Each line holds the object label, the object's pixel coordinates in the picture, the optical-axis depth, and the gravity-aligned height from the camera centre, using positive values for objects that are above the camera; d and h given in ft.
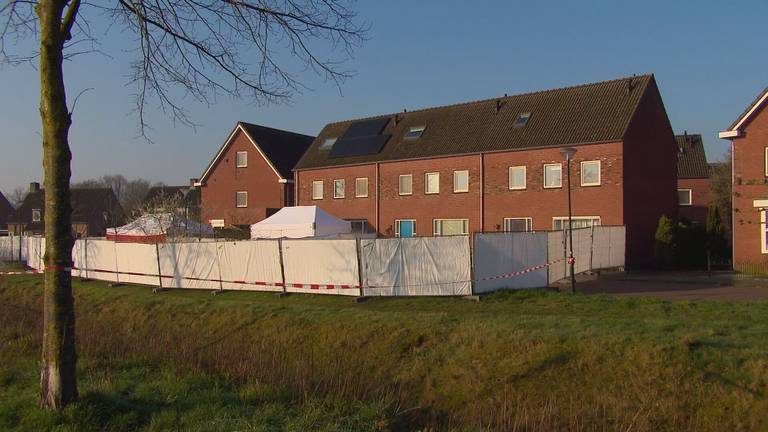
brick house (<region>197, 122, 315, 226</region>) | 134.10 +9.95
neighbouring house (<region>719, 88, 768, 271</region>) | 71.20 +4.10
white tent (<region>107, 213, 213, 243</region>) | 95.91 -0.97
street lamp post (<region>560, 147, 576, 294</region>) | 55.31 +6.05
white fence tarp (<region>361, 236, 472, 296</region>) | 50.52 -3.67
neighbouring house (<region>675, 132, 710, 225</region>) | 137.39 +7.97
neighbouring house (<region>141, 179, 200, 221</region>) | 104.42 +3.55
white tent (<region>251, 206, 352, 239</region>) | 89.20 -0.40
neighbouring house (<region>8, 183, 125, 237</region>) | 222.48 +4.41
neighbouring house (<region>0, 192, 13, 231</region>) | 255.91 +5.15
